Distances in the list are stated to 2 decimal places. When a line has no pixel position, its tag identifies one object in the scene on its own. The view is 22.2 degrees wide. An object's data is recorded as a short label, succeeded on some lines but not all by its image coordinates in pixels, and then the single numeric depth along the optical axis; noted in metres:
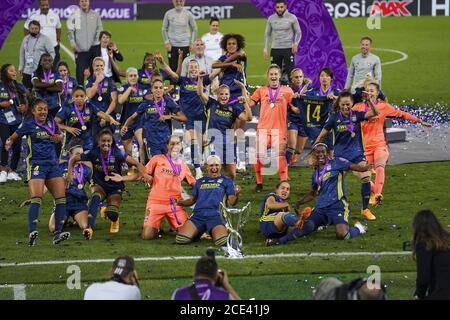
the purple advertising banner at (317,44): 21.75
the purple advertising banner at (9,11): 22.09
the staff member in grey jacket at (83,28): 23.41
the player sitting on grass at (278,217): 14.67
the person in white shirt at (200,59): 20.36
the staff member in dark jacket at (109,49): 21.27
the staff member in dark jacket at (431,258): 10.47
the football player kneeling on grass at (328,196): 14.74
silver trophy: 13.95
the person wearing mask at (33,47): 21.66
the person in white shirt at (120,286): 10.14
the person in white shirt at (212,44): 23.38
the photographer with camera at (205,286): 9.68
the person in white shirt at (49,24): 24.12
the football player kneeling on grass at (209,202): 14.66
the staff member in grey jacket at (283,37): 21.73
